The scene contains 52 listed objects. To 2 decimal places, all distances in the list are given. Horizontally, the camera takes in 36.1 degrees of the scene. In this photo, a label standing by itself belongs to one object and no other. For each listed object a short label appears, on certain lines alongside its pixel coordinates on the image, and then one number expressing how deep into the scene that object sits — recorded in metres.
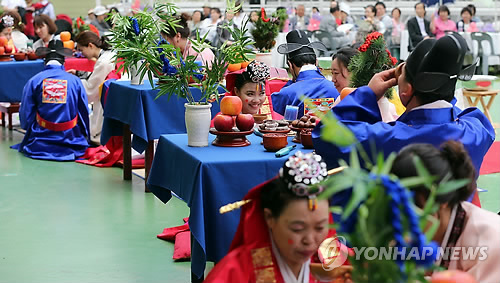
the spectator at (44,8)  15.45
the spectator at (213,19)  15.55
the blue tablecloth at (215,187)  3.19
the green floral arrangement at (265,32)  7.24
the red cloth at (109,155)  6.39
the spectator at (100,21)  14.99
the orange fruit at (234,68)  5.22
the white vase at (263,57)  6.86
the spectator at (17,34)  9.44
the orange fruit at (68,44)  8.30
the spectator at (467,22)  13.95
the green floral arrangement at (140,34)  3.63
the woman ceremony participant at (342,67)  4.22
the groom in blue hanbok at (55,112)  6.61
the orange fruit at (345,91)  3.31
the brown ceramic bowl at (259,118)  4.11
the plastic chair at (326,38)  14.06
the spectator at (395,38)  14.36
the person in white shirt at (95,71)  6.74
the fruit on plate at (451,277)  1.38
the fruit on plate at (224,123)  3.52
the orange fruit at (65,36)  8.32
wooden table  7.99
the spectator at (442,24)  13.84
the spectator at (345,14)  15.95
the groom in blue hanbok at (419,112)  2.57
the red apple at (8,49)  8.07
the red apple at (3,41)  8.07
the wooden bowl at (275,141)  3.39
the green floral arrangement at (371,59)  3.31
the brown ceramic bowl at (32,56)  8.13
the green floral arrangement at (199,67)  3.46
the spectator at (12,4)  14.87
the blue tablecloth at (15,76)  7.65
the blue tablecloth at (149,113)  5.34
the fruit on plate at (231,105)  3.60
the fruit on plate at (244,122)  3.51
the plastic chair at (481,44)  13.18
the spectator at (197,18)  16.03
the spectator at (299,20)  16.38
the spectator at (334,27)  14.07
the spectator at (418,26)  13.66
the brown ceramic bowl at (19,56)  8.02
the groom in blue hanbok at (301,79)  4.67
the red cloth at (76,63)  7.77
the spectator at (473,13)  14.34
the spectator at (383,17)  14.52
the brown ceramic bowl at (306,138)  3.44
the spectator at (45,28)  8.65
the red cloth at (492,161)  6.21
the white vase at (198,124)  3.50
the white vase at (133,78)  5.61
